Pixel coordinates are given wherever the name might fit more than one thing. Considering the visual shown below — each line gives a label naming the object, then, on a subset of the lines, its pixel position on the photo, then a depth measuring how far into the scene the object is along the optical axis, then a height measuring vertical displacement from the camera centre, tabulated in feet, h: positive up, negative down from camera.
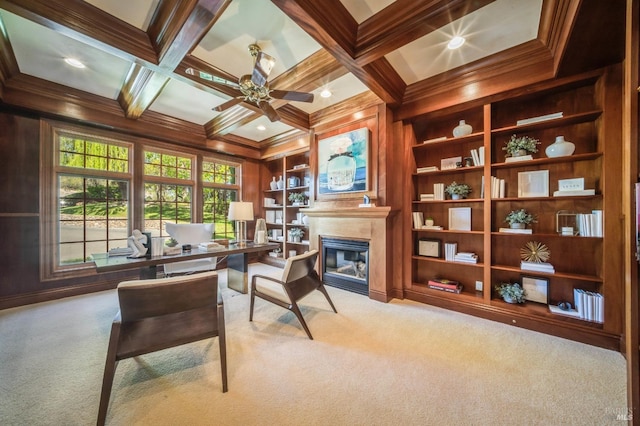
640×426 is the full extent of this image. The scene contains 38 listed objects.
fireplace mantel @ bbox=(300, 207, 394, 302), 10.09 -1.06
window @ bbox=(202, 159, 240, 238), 15.85 +1.52
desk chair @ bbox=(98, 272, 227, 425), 4.43 -2.47
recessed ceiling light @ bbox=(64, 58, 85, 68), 8.06 +5.43
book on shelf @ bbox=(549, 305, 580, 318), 7.26 -3.26
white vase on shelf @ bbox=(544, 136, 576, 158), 7.50 +2.13
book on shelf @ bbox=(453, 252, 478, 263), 9.25 -1.87
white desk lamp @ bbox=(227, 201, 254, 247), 11.63 +0.03
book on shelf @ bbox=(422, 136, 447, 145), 9.62 +3.11
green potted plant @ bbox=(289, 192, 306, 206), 15.98 +1.02
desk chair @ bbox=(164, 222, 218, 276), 10.65 -1.47
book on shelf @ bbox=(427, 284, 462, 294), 9.49 -3.28
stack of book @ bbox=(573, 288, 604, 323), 6.93 -2.91
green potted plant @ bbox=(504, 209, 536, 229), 8.35 -0.26
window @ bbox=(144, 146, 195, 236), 13.28 +1.45
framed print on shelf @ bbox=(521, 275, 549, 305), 8.20 -2.81
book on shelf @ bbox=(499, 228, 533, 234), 7.98 -0.67
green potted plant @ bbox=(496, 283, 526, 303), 8.26 -2.97
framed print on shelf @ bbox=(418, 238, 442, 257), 10.25 -1.61
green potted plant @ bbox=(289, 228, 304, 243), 15.92 -1.58
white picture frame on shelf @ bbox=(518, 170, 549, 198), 8.25 +1.06
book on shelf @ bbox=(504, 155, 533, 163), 8.08 +1.95
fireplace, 11.01 -2.75
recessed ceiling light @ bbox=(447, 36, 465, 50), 7.01 +5.36
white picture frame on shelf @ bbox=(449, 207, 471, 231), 9.66 -0.29
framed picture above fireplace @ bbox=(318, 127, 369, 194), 10.86 +2.56
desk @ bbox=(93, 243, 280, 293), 7.31 -1.71
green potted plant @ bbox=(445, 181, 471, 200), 9.60 +0.94
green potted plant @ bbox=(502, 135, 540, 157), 8.34 +2.48
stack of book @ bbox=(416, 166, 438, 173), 9.97 +1.93
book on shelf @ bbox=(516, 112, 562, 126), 7.59 +3.24
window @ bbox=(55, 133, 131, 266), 10.86 +0.87
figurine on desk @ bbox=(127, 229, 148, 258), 8.31 -1.18
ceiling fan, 7.08 +4.32
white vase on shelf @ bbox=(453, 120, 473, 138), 9.27 +3.39
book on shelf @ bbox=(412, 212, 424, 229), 10.55 -0.36
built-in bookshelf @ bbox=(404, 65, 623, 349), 6.83 +0.32
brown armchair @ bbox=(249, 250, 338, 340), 7.20 -2.50
